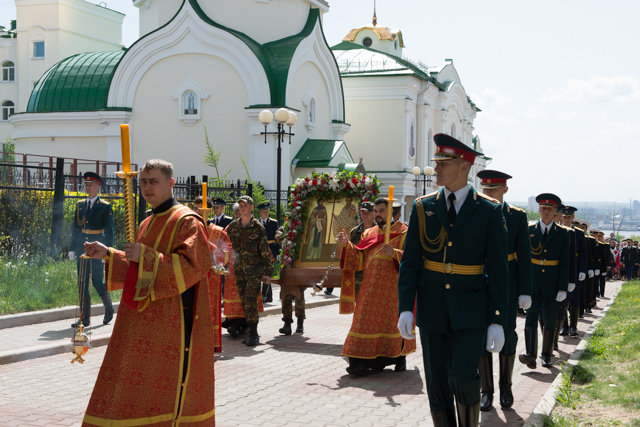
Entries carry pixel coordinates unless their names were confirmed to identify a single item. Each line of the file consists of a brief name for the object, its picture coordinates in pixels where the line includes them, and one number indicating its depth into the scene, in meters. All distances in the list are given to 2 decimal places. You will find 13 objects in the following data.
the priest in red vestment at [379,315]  8.79
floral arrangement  11.26
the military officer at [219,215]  13.38
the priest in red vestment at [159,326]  4.80
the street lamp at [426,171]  34.31
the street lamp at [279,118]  18.05
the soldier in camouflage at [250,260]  10.77
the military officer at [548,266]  9.36
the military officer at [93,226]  11.50
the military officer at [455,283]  5.11
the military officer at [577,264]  12.61
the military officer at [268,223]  14.47
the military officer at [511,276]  7.19
